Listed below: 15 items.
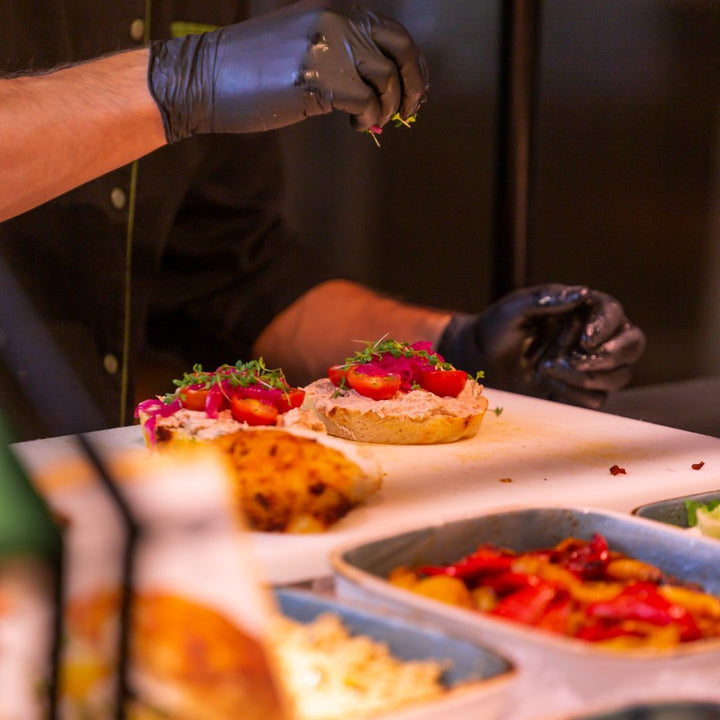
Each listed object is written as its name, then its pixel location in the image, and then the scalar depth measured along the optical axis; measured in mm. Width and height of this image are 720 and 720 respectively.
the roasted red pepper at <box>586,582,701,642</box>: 1288
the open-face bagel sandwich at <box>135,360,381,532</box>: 1451
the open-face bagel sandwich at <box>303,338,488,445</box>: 1663
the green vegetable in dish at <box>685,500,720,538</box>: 1489
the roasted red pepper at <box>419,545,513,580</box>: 1401
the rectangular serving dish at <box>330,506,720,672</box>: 1141
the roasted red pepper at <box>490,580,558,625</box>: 1284
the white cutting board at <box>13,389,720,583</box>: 1469
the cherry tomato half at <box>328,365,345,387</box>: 1702
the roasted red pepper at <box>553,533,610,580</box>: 1409
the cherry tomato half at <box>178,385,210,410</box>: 1604
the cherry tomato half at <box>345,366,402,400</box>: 1680
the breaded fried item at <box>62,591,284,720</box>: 911
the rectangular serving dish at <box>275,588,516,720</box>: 1002
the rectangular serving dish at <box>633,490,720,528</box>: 1495
